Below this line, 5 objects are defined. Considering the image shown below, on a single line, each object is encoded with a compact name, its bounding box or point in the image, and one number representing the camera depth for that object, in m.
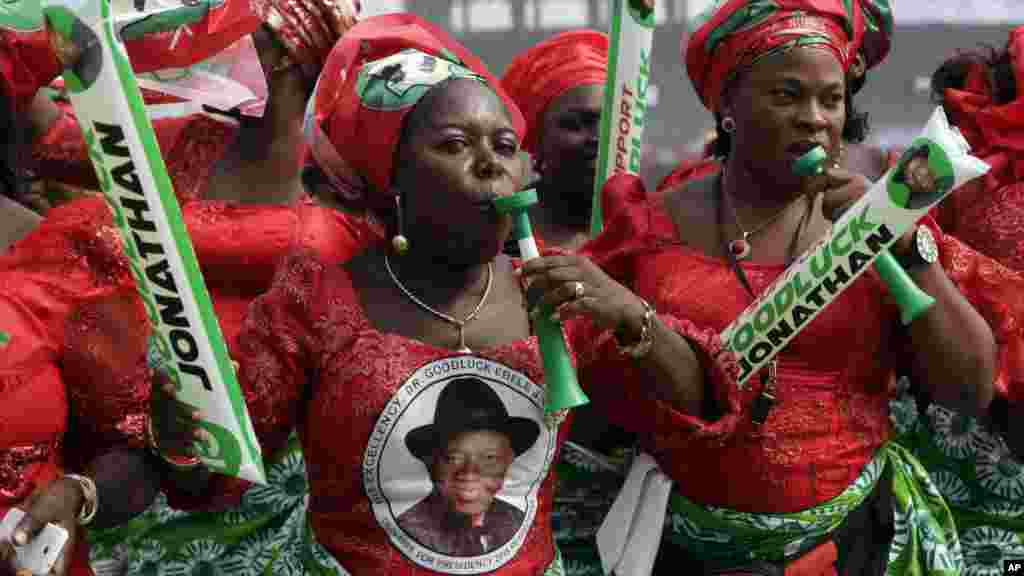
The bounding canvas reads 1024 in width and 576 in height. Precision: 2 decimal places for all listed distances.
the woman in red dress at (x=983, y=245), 4.70
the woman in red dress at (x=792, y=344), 3.75
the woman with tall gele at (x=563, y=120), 5.30
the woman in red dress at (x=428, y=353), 3.34
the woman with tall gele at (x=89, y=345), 3.27
